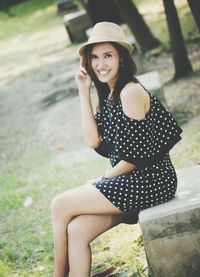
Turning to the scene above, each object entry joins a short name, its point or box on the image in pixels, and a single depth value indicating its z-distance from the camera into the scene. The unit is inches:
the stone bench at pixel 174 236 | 130.2
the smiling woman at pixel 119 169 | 136.9
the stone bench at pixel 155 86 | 295.1
